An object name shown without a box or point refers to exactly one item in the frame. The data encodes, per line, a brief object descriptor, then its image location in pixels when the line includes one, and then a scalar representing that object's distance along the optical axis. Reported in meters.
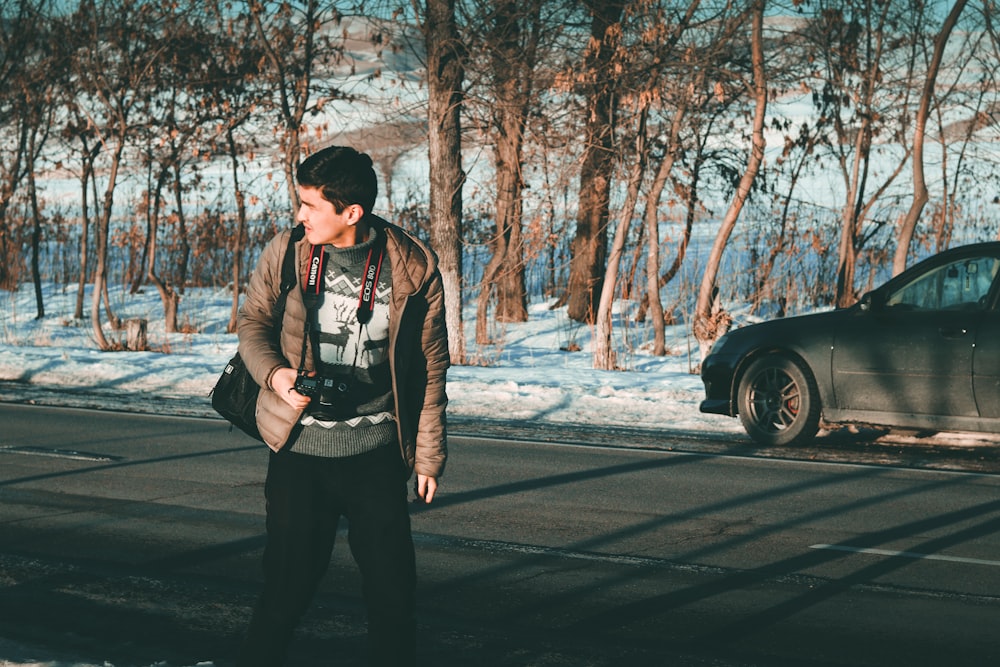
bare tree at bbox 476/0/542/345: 18.94
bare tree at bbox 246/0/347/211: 19.86
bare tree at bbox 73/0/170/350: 21.61
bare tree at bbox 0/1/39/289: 24.16
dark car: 10.27
